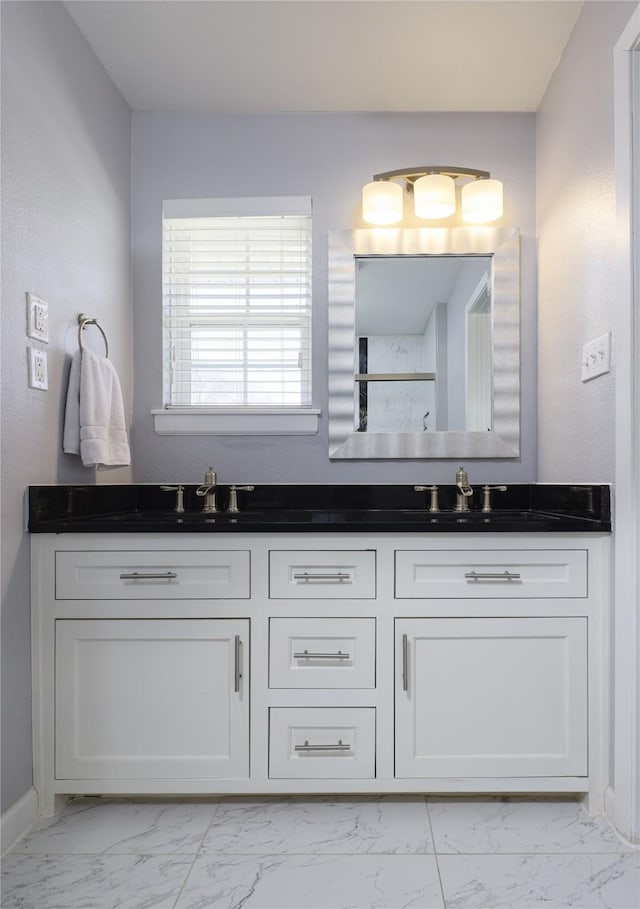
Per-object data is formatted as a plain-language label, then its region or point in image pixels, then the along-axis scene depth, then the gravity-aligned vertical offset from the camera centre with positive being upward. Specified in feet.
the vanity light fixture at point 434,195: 7.20 +3.08
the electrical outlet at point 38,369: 5.46 +0.81
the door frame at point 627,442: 5.13 +0.17
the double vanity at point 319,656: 5.49 -1.72
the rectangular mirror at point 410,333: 7.50 +1.43
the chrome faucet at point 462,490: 7.04 -0.33
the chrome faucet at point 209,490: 7.06 -0.33
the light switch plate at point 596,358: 5.53 +0.96
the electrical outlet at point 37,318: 5.41 +1.25
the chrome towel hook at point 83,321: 6.25 +1.40
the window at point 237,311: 7.70 +1.85
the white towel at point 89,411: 6.04 +0.48
